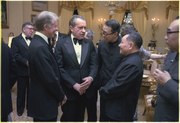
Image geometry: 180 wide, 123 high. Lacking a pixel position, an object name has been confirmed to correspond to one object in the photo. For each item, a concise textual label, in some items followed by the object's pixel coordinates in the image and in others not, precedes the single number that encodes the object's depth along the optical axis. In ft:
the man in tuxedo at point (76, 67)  9.63
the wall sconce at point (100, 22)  39.09
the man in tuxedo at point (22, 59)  13.85
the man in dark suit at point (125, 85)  8.13
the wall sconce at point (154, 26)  39.34
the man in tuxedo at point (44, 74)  7.78
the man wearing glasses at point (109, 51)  9.46
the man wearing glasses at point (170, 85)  5.83
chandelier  25.63
